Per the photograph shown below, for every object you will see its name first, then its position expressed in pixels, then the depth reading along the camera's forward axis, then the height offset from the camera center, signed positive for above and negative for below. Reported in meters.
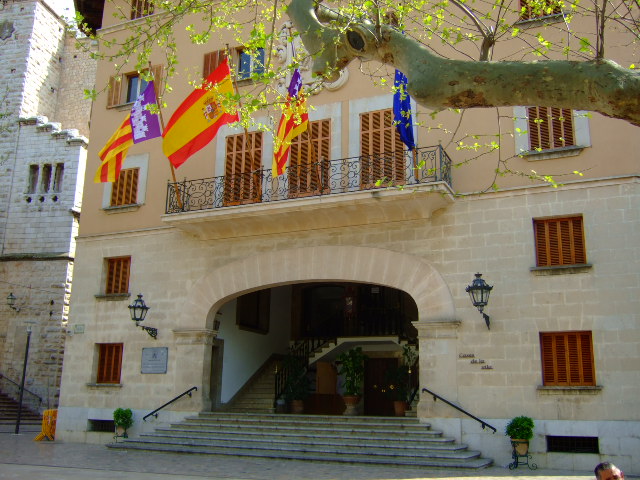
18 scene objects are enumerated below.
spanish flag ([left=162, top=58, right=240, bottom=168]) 16.02 +6.57
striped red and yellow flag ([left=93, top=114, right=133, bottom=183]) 17.08 +6.08
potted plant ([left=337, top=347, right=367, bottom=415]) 17.83 +0.72
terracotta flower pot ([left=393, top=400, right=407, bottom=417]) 16.98 -0.06
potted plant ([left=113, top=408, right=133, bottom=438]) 17.11 -0.47
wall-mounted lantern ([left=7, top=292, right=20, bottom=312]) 26.77 +3.72
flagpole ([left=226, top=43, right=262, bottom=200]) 17.75 +6.60
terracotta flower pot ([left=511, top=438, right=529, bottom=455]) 13.18 -0.74
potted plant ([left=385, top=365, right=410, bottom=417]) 17.06 +0.49
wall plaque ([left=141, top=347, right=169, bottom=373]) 17.48 +1.04
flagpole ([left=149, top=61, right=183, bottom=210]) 17.17 +5.32
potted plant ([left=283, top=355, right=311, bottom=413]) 18.44 +0.38
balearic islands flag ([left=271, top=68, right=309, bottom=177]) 15.05 +5.99
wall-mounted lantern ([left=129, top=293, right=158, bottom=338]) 17.22 +2.22
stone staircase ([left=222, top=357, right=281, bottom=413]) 18.50 +0.20
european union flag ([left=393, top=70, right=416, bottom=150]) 14.24 +5.98
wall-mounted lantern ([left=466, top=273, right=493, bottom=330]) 13.79 +2.27
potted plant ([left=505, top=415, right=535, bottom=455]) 13.12 -0.50
